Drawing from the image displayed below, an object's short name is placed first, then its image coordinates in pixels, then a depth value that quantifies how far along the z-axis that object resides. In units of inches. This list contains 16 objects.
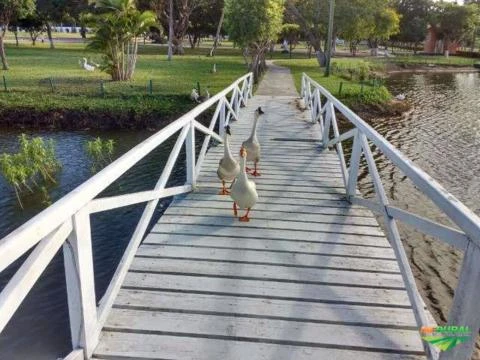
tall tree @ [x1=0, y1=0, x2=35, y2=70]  781.3
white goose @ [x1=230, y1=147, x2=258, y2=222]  178.4
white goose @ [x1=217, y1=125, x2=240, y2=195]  213.7
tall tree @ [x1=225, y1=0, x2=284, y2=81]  701.9
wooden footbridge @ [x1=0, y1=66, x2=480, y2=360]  89.4
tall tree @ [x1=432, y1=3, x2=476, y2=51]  2003.0
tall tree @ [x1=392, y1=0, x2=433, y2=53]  2078.0
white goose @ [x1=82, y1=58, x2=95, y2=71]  858.8
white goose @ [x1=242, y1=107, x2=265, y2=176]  255.0
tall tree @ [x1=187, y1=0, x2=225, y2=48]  1668.3
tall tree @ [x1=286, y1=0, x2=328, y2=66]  1192.1
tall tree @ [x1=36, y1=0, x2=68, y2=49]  1483.8
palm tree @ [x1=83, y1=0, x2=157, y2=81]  709.9
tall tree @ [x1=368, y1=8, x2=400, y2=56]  1333.7
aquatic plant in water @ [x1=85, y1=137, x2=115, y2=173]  410.3
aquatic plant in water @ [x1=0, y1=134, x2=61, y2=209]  339.8
